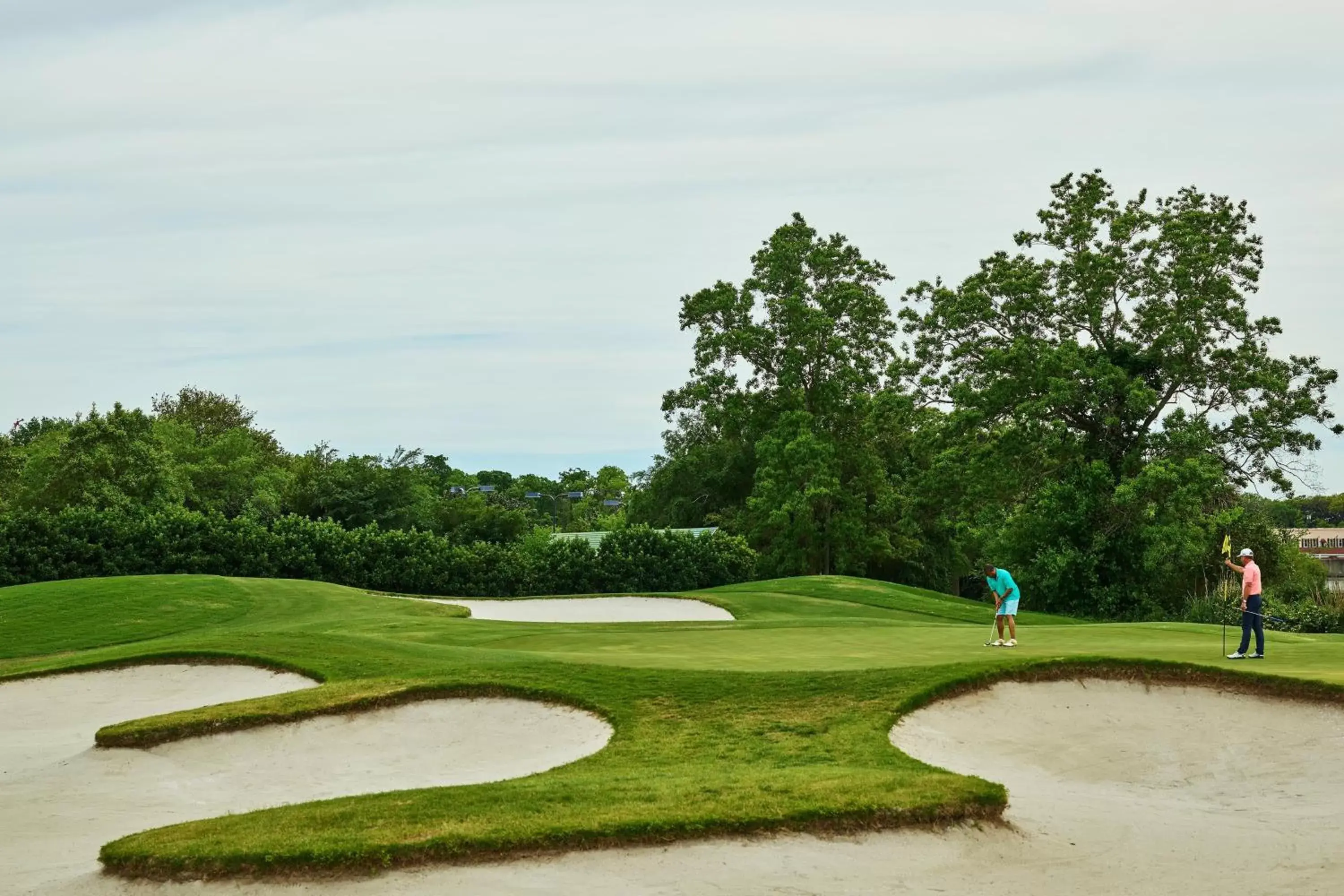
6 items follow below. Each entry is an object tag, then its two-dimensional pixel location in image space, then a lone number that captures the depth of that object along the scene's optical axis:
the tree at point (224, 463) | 59.59
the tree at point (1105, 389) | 42.00
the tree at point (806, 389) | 53.09
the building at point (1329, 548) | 104.91
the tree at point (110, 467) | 51.56
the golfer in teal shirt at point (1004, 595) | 20.70
